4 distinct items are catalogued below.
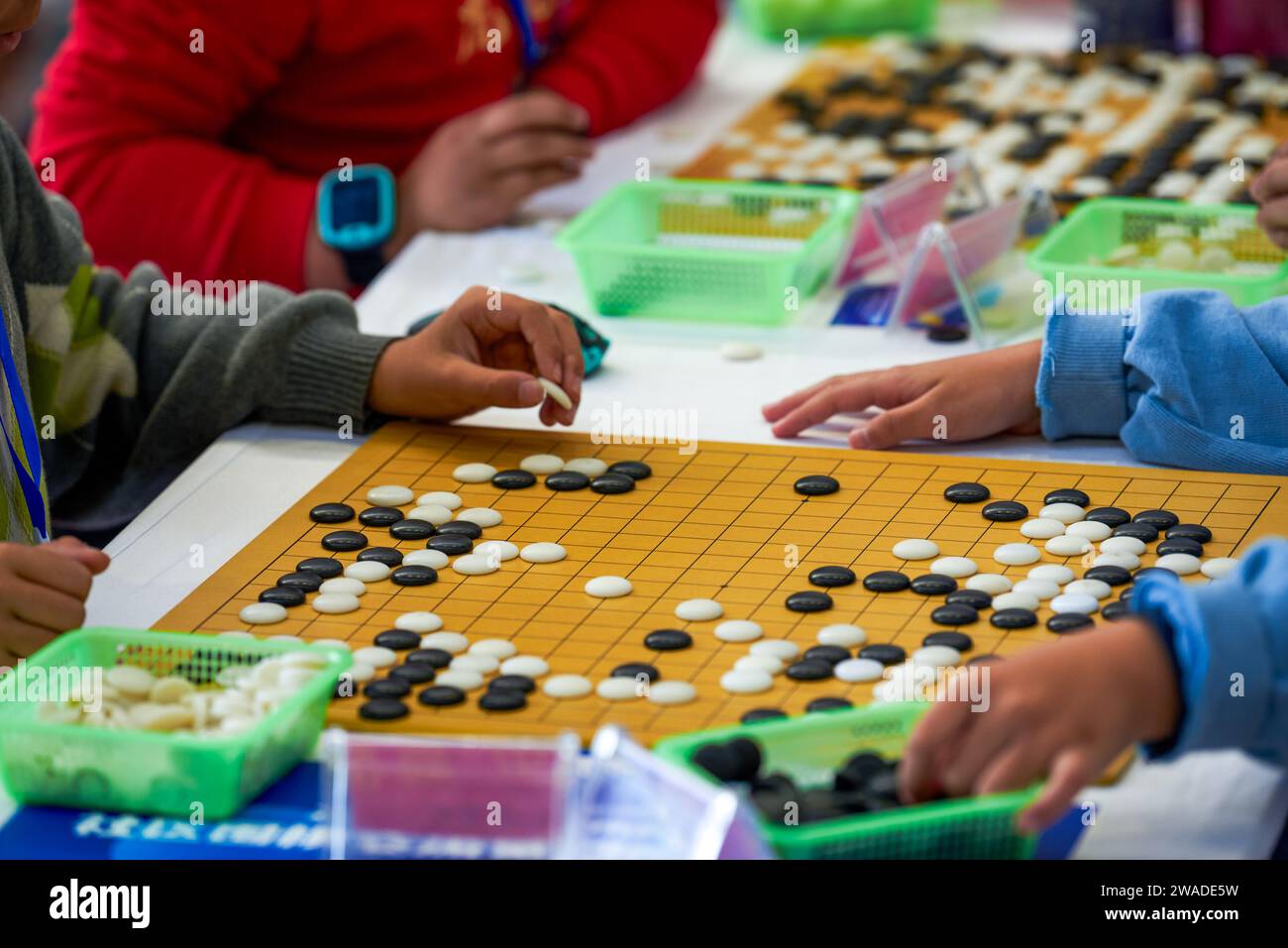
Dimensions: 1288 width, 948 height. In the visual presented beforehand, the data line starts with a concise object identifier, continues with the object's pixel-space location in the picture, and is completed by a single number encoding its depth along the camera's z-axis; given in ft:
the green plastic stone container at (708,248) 5.57
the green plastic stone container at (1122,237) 5.22
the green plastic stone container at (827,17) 8.99
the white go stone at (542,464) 4.53
